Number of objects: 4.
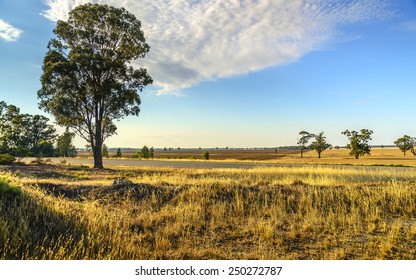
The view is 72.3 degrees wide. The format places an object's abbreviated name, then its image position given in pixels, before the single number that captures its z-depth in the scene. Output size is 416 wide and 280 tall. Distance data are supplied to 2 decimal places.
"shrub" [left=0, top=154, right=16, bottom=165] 28.63
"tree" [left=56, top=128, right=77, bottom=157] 69.33
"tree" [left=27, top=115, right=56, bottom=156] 66.94
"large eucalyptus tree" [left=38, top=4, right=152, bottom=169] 25.72
